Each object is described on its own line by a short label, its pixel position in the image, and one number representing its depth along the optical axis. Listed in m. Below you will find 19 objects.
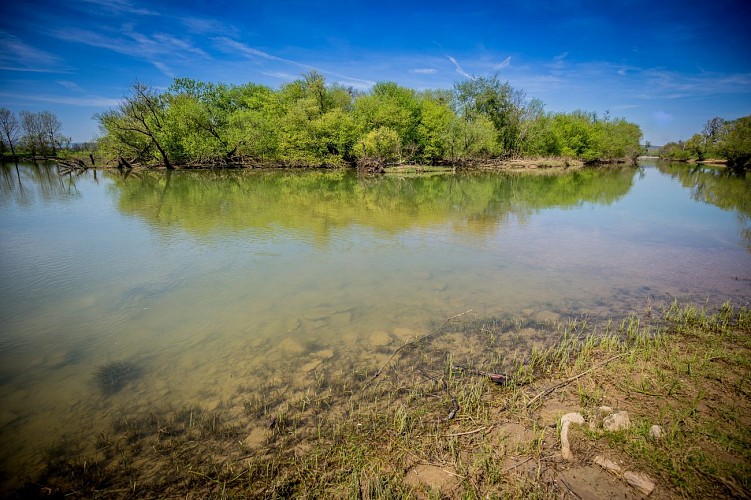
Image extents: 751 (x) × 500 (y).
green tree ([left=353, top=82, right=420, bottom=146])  57.88
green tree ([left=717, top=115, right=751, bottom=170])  67.06
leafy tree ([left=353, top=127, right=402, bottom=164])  49.53
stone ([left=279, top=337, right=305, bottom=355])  6.19
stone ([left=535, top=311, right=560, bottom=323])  7.42
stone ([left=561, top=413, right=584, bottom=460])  3.63
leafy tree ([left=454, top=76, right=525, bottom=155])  67.19
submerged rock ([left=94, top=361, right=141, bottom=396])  5.22
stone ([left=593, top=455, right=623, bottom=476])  3.39
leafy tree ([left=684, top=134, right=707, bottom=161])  94.76
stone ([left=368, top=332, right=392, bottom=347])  6.41
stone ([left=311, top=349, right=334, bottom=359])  6.02
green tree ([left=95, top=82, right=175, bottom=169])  48.03
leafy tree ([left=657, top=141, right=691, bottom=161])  110.25
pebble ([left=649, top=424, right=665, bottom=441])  3.71
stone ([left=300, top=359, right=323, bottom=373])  5.62
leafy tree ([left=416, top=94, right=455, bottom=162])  60.94
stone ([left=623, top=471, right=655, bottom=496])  3.14
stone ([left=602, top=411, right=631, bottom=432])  3.87
